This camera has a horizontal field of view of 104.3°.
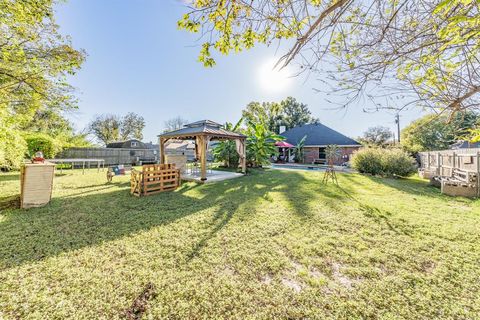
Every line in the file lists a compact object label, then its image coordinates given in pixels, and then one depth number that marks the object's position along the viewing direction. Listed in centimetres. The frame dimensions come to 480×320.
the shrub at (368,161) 1230
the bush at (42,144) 1385
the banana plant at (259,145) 1505
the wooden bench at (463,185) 737
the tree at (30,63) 507
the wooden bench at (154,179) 704
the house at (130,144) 2782
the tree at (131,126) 4347
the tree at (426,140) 2223
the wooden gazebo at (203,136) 937
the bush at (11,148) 611
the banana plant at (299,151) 2323
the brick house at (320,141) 2145
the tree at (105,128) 4072
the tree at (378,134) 3005
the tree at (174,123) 5378
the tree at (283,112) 3651
